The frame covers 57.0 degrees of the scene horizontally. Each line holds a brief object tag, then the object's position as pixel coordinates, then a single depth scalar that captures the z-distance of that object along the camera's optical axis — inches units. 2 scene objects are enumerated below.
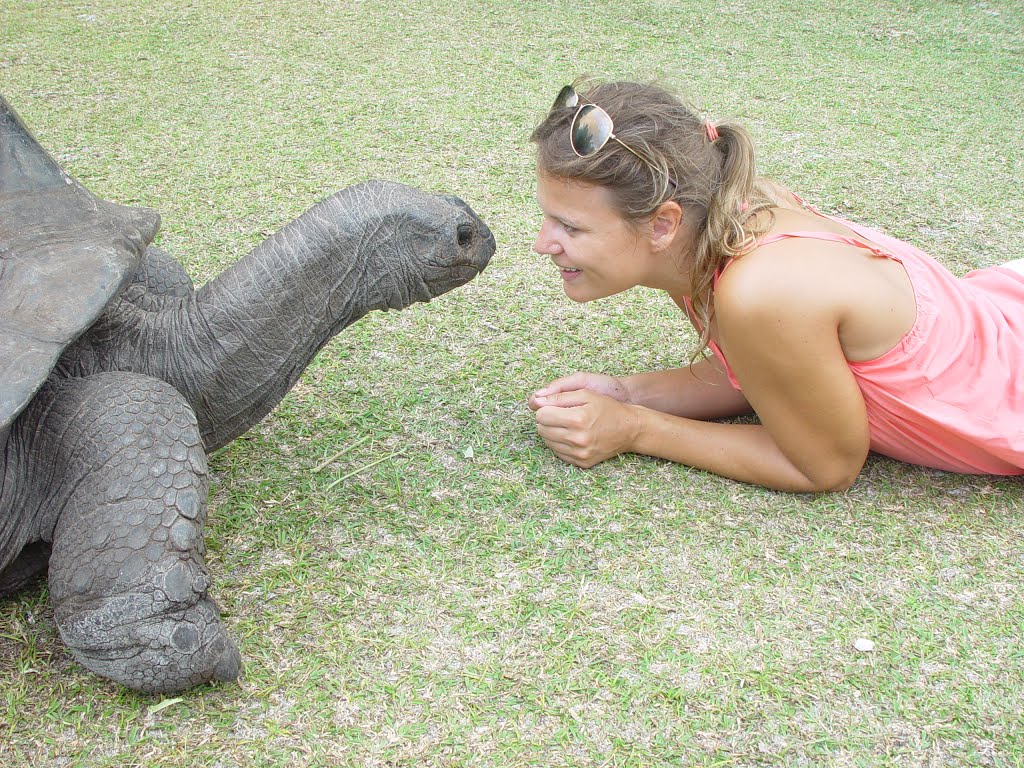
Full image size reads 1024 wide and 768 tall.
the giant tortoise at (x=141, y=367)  59.4
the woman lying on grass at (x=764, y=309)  72.5
